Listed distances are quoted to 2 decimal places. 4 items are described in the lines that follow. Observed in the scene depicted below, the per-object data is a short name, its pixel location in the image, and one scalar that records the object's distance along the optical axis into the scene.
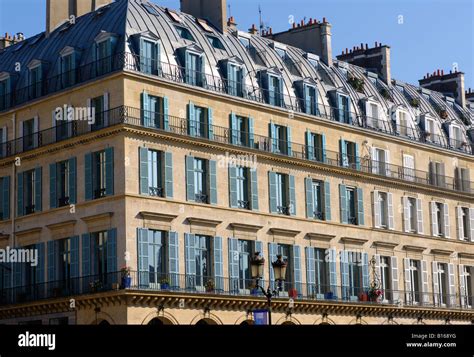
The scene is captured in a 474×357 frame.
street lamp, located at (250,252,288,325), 32.47
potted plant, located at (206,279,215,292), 46.62
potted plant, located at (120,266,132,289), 43.34
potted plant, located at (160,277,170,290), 44.72
